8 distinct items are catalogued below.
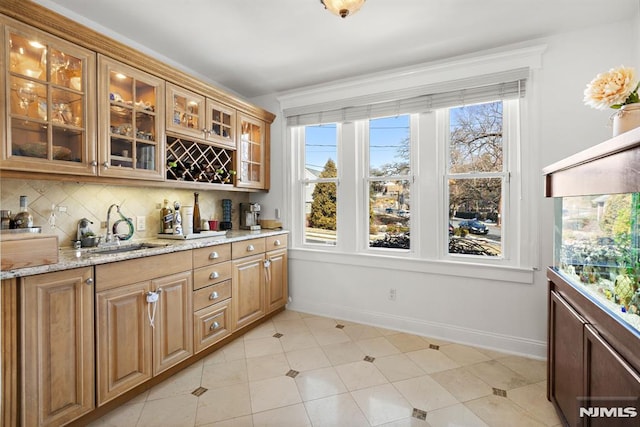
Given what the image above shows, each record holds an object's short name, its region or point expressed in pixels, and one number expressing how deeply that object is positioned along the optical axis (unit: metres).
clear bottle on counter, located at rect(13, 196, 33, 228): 1.74
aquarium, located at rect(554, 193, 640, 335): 1.08
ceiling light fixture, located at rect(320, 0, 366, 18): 1.58
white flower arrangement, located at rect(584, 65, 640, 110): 1.29
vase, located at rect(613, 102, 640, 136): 1.24
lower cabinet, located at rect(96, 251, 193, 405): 1.72
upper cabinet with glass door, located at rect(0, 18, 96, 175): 1.56
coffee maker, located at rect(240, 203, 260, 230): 3.50
